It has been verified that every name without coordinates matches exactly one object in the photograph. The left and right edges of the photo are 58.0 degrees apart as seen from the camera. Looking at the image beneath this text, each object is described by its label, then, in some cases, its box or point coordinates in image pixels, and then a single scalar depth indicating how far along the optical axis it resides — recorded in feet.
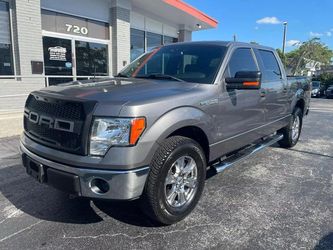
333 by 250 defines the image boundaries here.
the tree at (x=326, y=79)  103.86
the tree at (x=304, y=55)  143.85
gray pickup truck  8.29
